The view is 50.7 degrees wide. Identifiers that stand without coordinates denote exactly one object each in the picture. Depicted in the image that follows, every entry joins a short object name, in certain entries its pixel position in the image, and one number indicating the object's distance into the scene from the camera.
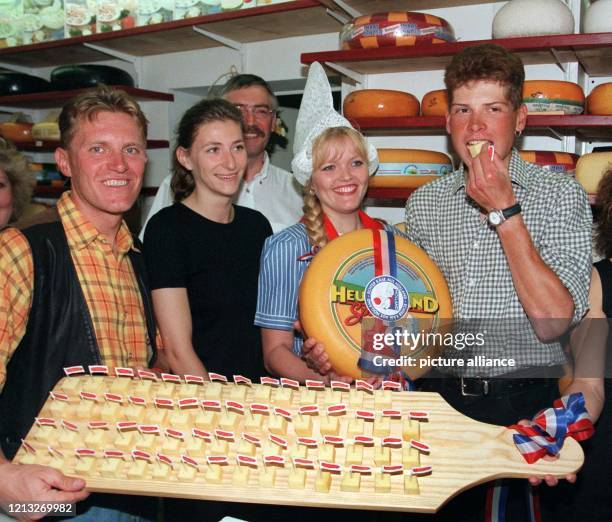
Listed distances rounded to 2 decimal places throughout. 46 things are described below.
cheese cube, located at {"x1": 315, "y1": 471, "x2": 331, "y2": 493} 1.20
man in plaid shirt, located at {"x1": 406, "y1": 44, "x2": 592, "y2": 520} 1.64
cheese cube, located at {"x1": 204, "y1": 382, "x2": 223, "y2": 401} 1.41
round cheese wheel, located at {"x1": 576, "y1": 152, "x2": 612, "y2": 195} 2.50
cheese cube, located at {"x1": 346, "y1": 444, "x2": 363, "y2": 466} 1.24
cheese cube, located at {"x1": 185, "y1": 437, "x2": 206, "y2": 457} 1.27
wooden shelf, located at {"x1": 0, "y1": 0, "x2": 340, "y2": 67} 3.46
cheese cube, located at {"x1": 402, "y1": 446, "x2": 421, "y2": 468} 1.24
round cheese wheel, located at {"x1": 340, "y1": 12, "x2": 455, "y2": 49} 2.80
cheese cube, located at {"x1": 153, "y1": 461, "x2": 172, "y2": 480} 1.24
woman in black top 1.97
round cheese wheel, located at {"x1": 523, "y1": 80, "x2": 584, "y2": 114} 2.59
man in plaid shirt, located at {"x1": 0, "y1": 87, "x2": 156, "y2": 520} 1.55
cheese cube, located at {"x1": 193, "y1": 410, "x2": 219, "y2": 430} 1.33
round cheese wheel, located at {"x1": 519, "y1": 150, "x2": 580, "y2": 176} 2.63
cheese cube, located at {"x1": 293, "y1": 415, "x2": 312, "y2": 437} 1.30
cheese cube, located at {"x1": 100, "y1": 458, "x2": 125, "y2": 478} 1.24
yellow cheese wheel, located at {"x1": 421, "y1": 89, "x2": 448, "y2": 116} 2.81
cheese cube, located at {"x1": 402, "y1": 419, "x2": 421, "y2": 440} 1.31
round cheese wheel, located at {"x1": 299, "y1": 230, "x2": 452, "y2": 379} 1.69
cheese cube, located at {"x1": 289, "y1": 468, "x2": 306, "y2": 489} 1.21
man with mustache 2.91
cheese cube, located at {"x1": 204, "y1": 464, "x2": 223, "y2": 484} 1.23
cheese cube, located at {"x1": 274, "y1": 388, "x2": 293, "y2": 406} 1.39
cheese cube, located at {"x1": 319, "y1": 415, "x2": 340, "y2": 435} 1.30
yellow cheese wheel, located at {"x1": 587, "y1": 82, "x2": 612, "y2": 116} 2.55
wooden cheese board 1.22
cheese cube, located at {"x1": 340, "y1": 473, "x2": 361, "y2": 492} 1.20
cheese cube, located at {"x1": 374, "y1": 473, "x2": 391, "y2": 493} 1.20
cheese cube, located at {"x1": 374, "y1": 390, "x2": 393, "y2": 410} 1.39
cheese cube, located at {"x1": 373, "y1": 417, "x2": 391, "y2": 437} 1.30
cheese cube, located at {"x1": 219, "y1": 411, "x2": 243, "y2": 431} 1.33
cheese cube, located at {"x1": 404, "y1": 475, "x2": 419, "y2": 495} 1.20
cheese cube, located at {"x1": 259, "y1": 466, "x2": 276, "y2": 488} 1.22
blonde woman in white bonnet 1.95
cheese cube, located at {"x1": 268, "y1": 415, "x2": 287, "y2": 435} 1.31
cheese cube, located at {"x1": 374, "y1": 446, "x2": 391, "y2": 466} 1.24
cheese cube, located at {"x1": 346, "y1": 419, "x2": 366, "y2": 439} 1.31
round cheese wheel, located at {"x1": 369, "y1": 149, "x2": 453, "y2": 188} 2.78
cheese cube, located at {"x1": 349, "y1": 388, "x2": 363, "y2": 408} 1.39
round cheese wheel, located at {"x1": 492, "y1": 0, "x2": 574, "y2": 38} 2.57
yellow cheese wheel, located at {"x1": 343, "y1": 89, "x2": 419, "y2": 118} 2.90
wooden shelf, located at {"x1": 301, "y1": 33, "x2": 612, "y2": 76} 2.54
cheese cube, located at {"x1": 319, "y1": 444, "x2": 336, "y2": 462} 1.25
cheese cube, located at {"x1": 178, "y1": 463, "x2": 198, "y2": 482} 1.23
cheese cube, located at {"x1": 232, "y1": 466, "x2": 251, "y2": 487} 1.22
